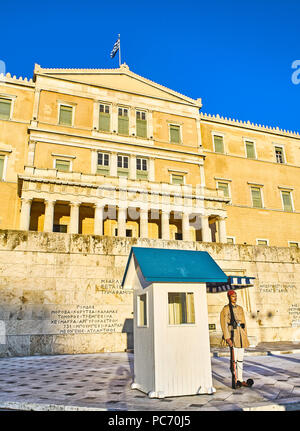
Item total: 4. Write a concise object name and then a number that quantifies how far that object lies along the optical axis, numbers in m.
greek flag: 37.50
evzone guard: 7.45
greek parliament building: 19.34
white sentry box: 6.83
